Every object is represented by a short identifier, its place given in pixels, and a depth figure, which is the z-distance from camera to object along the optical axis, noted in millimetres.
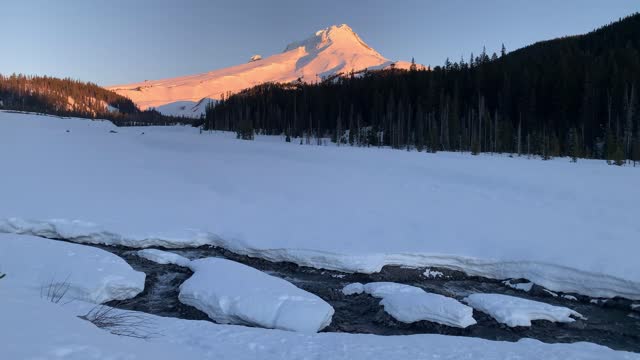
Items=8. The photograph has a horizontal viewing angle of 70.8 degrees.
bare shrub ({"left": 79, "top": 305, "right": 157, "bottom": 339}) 5797
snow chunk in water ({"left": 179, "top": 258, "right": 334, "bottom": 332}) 7473
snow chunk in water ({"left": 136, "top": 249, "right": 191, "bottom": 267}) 10930
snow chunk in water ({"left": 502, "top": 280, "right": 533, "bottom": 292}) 9875
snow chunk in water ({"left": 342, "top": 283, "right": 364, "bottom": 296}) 9383
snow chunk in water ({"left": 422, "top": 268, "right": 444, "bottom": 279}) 10648
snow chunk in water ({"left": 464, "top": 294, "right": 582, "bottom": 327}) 7945
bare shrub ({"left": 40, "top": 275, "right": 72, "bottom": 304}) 7457
